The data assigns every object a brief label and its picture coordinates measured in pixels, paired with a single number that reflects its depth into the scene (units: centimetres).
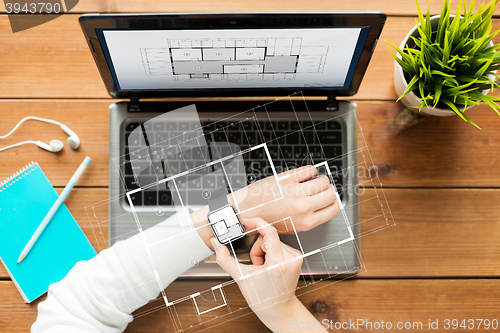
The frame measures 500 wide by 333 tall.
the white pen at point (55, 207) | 62
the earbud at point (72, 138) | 65
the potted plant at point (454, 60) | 50
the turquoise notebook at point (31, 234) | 62
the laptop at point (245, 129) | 57
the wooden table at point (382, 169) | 65
